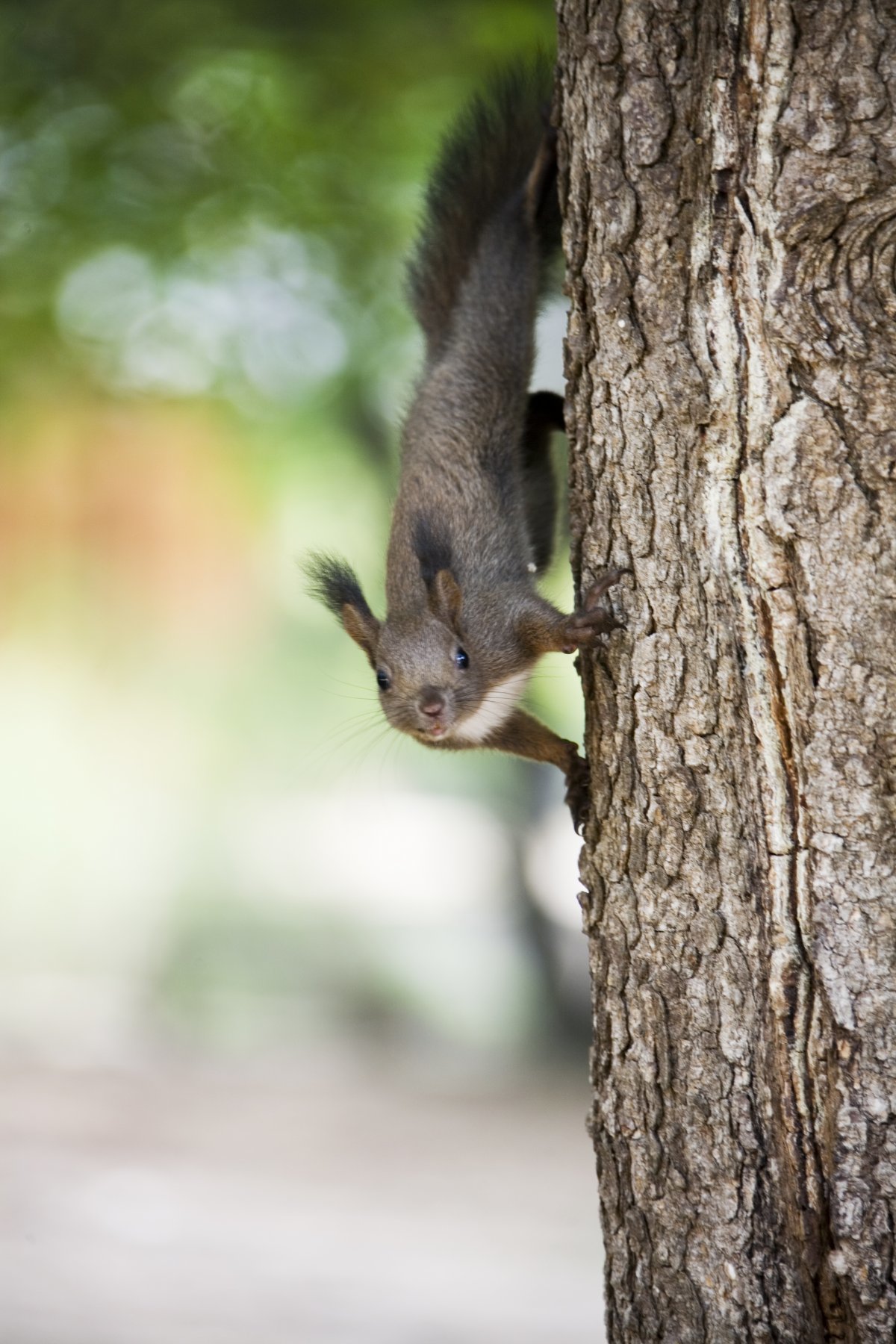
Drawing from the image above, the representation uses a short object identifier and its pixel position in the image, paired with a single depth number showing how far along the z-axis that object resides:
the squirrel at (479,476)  4.33
